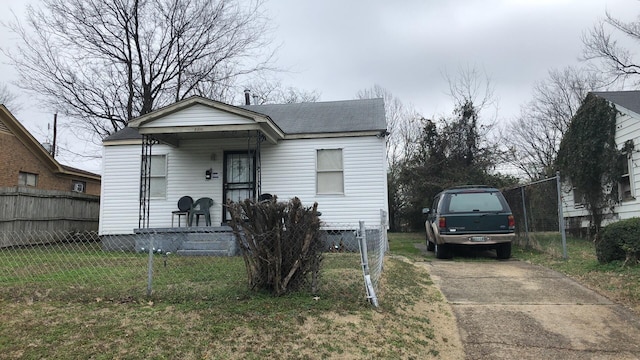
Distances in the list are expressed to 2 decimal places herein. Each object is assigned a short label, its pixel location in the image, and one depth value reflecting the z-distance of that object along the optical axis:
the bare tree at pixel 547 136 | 28.86
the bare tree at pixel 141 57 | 19.41
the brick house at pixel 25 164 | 16.98
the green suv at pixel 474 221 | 9.09
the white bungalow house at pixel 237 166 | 11.68
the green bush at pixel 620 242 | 7.20
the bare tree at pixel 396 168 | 24.42
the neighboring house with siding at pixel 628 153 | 11.51
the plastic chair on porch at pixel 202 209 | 12.03
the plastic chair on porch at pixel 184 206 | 11.95
